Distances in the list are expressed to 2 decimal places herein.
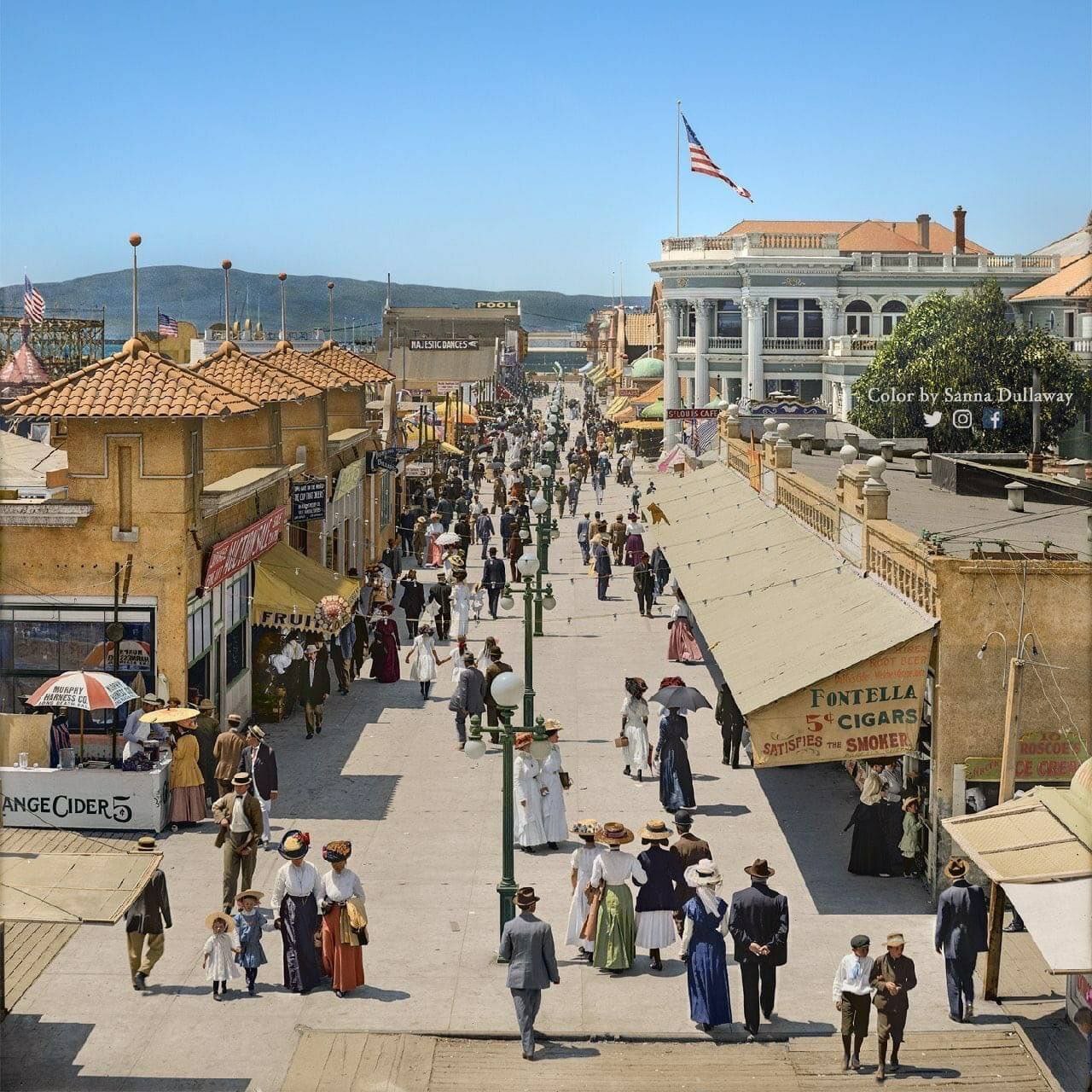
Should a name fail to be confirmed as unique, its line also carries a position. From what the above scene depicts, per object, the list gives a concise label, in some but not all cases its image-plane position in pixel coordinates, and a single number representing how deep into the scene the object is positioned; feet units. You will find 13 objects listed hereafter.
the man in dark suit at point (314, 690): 73.92
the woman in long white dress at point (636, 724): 65.72
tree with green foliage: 160.56
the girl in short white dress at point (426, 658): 82.02
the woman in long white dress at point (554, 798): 55.47
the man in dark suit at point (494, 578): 108.37
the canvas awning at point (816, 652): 50.37
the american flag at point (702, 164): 192.65
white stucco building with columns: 232.53
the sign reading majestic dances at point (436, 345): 298.35
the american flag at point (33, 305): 207.92
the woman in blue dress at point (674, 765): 60.18
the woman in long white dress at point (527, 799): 55.11
